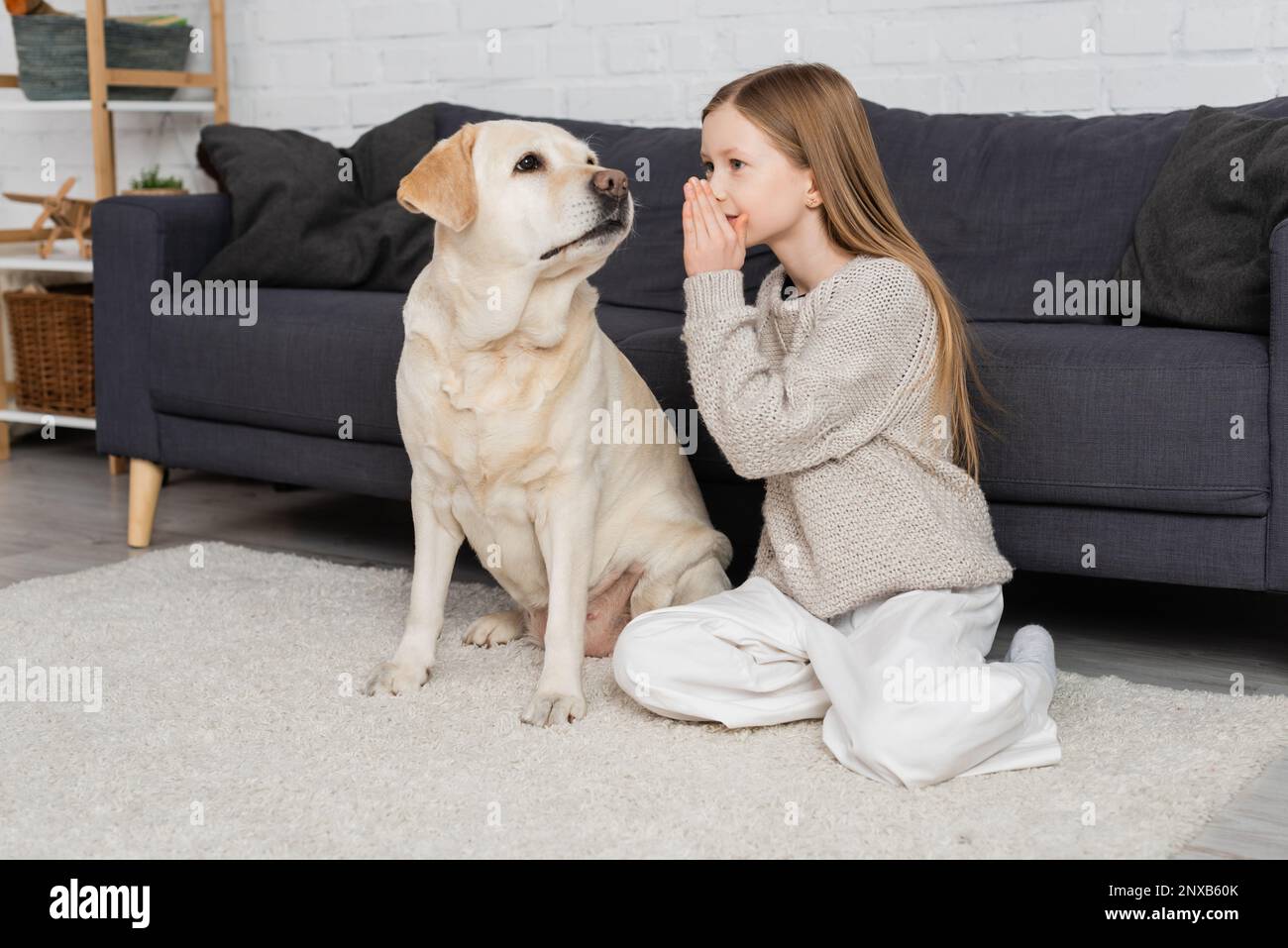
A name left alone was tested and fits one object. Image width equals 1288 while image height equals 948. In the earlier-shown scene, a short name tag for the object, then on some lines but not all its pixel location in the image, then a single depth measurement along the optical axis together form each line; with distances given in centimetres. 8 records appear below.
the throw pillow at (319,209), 305
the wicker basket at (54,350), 378
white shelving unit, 368
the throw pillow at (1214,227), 214
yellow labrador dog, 182
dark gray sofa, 199
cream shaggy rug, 147
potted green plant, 377
